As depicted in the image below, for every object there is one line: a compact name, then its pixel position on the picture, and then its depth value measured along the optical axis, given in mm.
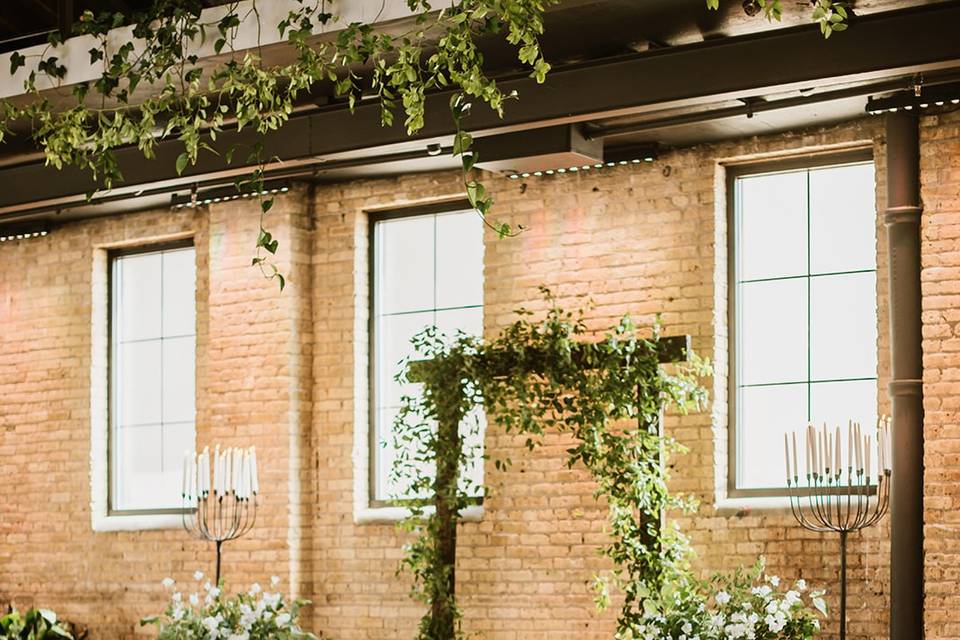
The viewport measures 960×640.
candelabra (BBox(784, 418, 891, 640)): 12391
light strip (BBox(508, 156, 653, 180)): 14250
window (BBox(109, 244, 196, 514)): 17415
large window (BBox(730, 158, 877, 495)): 13517
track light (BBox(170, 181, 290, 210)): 15871
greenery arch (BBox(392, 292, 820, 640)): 13213
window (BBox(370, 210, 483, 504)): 15681
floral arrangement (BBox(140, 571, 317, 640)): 13403
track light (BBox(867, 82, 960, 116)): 12017
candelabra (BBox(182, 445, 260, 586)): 15532
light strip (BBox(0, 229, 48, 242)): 18099
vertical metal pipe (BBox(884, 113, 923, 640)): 12334
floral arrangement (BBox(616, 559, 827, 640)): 12315
